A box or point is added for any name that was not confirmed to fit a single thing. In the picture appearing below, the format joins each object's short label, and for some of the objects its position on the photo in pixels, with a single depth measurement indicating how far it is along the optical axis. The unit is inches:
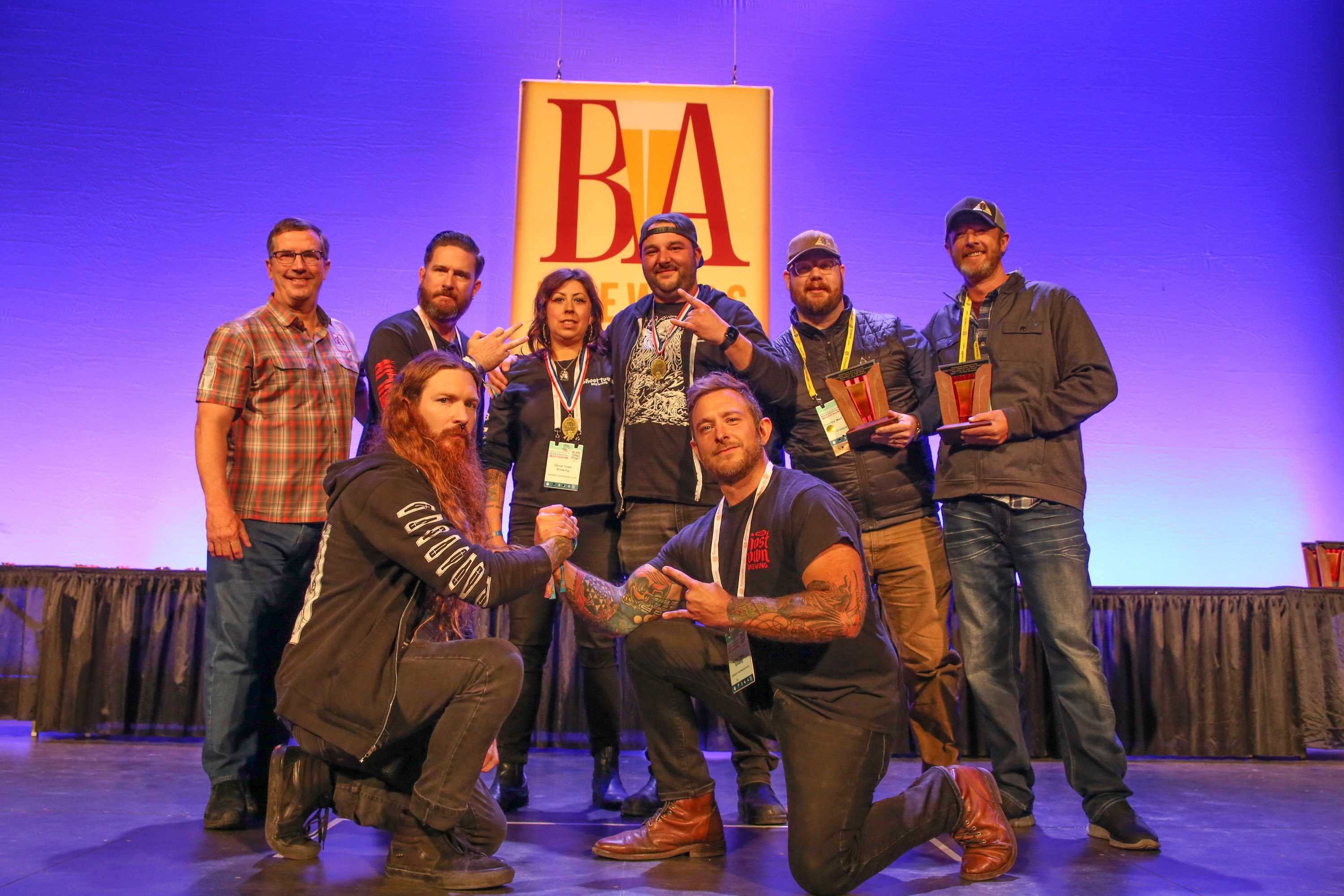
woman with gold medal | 111.0
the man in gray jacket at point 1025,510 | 96.3
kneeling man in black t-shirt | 77.5
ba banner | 168.4
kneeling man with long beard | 78.3
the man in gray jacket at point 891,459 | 111.7
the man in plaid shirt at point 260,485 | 100.8
